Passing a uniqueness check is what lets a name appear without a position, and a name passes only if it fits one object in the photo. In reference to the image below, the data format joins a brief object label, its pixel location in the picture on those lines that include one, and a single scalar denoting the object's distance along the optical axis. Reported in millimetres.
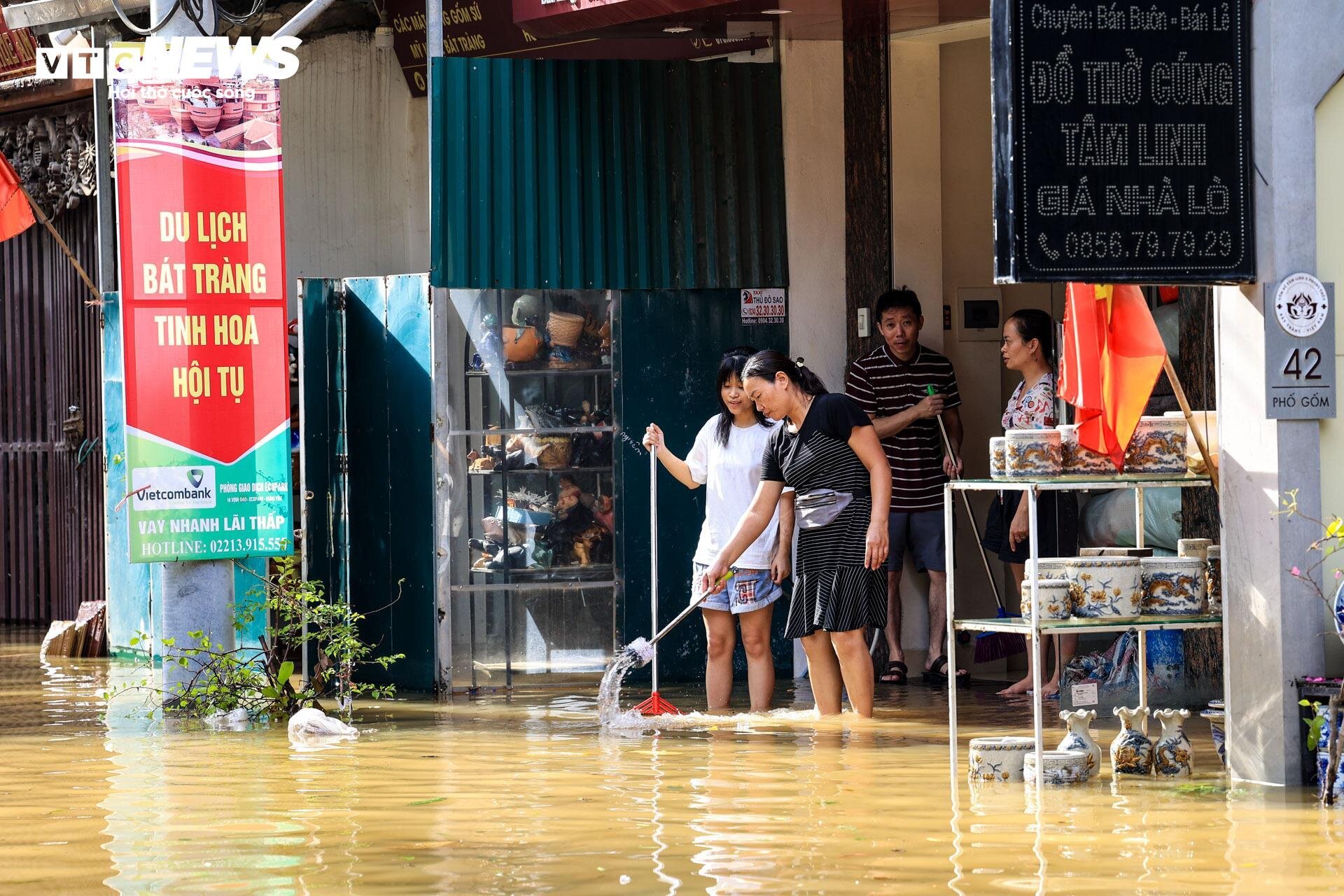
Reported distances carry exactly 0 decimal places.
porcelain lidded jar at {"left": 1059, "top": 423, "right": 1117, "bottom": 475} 13852
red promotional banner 17781
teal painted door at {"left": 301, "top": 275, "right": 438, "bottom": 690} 20297
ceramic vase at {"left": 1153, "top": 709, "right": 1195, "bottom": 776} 13922
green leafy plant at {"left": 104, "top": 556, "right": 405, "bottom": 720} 18125
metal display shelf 13328
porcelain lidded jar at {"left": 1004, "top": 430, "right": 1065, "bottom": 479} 13719
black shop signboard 12555
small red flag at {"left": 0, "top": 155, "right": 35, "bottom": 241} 24391
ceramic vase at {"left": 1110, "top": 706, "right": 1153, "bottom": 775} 14008
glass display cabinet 20359
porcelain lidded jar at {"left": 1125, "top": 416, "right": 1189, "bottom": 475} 13922
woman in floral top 18500
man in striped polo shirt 20297
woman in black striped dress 17016
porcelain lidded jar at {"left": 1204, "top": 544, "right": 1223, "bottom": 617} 13984
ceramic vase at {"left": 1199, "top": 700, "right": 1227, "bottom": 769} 14305
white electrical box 21500
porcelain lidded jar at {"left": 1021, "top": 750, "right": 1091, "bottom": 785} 13687
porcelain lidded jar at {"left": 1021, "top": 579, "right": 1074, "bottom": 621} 13523
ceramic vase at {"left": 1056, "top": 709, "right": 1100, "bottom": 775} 13914
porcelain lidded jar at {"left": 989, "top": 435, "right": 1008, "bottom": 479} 13820
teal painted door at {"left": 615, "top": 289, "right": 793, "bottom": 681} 20750
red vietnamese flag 13672
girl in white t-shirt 18266
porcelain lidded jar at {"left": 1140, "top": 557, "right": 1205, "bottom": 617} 13734
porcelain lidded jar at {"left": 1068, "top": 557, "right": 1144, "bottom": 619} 13586
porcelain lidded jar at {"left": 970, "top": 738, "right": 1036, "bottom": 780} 13930
